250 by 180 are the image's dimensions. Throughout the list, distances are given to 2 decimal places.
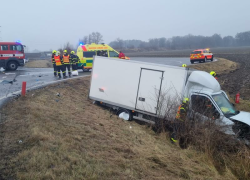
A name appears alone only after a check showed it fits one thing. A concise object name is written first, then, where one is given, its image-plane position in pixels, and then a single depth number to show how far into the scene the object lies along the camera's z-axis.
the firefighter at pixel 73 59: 14.14
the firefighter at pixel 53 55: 12.70
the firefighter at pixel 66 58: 12.95
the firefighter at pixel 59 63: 12.57
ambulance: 16.39
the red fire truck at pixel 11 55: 17.05
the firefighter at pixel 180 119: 6.60
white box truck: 6.62
